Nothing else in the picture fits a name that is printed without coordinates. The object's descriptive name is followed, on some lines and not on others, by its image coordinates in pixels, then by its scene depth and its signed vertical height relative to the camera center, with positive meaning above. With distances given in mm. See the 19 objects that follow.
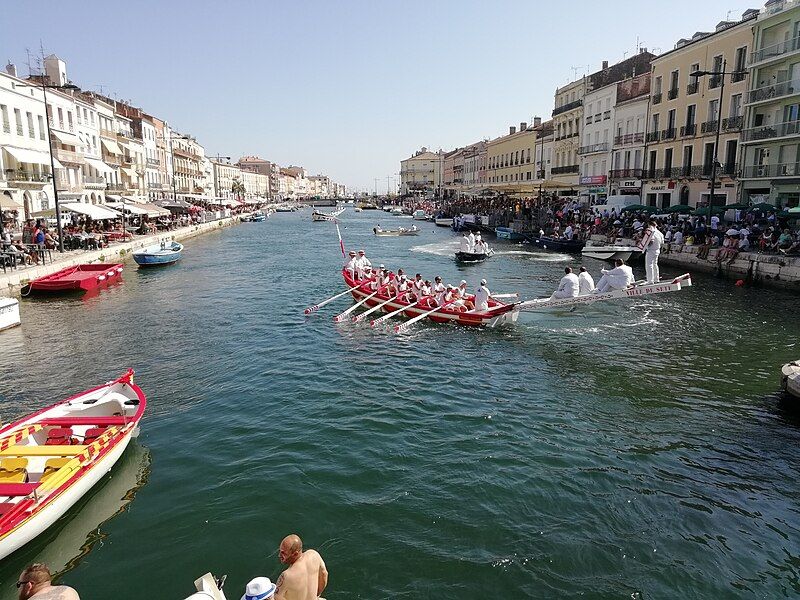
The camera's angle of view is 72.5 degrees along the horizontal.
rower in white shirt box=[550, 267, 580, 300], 17703 -2618
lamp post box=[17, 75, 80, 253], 25859 -716
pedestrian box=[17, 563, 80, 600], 5125 -3562
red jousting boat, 18656 -3765
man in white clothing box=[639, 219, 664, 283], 18234 -1491
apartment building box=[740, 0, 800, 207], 33250 +5863
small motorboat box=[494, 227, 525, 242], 51622 -2785
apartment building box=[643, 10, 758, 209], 37688 +6467
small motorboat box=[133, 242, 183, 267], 33625 -2976
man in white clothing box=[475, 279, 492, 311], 19031 -3218
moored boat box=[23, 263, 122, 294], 23938 -3219
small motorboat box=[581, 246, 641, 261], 34812 -3089
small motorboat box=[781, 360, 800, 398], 11484 -3699
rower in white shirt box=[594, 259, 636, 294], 17031 -2303
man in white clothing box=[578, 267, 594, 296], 18016 -2590
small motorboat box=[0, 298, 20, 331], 18578 -3566
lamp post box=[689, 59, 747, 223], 31445 +2092
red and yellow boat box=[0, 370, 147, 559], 7254 -3851
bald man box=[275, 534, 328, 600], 5414 -3652
